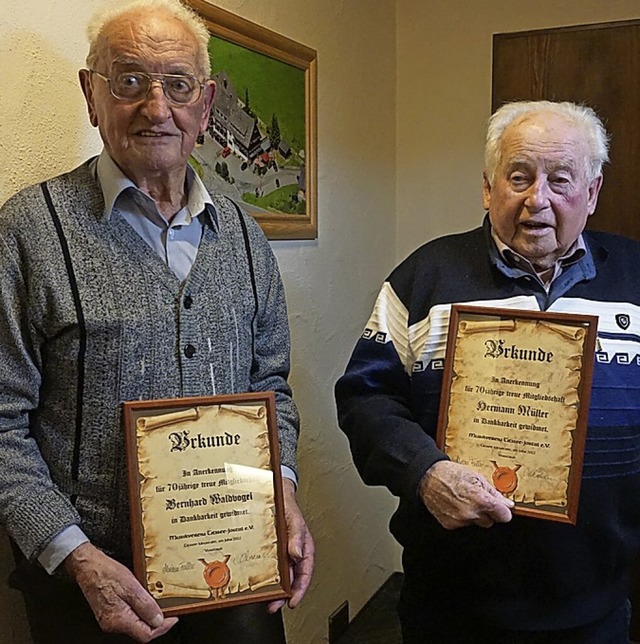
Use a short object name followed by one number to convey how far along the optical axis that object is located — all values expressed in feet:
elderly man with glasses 3.47
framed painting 5.64
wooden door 7.82
